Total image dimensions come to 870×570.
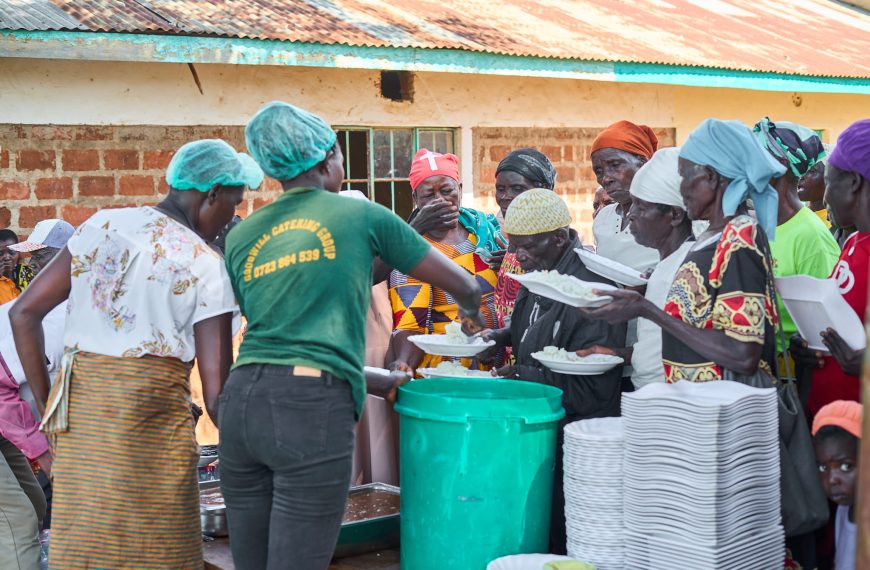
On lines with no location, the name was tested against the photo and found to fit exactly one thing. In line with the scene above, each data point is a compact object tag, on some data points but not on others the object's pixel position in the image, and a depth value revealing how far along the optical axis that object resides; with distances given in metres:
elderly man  4.03
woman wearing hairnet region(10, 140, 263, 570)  3.50
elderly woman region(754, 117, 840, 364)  4.14
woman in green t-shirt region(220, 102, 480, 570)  3.03
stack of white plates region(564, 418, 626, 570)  3.52
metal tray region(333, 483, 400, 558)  4.22
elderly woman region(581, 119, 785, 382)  3.24
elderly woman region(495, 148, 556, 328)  5.05
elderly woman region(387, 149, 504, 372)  5.02
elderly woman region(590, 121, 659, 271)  4.94
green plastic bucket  3.70
